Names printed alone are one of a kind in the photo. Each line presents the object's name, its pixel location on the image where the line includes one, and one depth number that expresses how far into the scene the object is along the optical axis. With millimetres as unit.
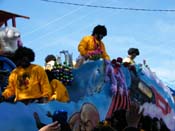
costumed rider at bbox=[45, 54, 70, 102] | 7250
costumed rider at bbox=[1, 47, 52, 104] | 6750
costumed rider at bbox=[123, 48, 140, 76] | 9205
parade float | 6559
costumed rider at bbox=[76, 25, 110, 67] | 8320
